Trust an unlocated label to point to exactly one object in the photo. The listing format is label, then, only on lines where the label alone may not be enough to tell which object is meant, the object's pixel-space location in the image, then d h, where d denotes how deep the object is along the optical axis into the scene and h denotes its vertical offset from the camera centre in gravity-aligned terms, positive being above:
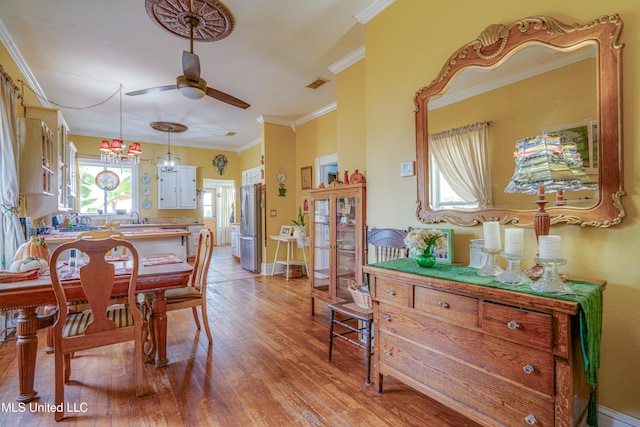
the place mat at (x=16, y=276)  2.00 -0.39
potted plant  5.49 -0.15
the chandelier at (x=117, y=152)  4.59 +1.08
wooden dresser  1.26 -0.69
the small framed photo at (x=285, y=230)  5.80 -0.29
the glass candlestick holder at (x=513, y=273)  1.48 -0.31
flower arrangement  1.92 -0.17
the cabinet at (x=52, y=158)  3.31 +0.80
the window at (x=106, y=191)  6.87 +0.65
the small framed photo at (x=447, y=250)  2.10 -0.27
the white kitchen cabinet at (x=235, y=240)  7.69 -0.62
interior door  10.85 +0.36
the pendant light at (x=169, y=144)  5.82 +1.79
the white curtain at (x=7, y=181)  2.85 +0.38
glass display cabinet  3.13 -0.29
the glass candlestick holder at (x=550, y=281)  1.31 -0.32
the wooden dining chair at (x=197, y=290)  2.68 -0.70
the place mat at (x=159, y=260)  2.70 -0.41
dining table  1.89 -0.53
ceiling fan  2.71 +1.31
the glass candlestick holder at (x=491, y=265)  1.65 -0.30
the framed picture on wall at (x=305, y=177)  5.72 +0.74
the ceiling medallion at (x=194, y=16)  2.54 +1.82
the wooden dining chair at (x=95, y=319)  1.81 -0.67
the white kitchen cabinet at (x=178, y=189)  7.41 +0.72
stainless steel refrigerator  5.97 -0.26
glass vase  1.95 -0.30
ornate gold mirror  1.51 +0.66
